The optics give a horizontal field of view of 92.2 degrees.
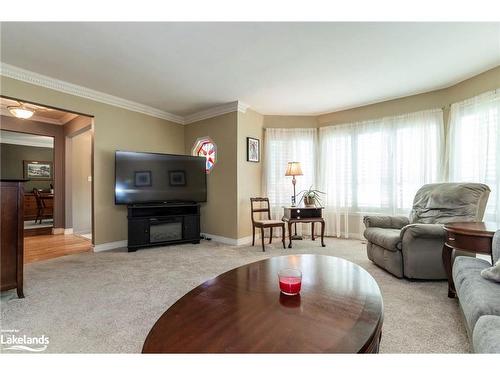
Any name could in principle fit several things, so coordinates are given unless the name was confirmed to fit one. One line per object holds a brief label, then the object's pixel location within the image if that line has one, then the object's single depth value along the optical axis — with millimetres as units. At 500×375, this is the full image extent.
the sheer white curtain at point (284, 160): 4777
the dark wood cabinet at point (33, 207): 7117
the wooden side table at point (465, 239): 1774
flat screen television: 3793
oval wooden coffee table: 860
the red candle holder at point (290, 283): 1262
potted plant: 4297
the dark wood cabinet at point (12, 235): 2061
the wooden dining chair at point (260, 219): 3869
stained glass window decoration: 4543
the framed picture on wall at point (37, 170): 7605
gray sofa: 923
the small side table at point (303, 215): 3958
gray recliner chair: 2451
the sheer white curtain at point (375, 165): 3740
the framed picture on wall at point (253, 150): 4449
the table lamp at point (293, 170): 4312
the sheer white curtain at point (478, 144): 2955
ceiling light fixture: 3781
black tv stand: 3785
